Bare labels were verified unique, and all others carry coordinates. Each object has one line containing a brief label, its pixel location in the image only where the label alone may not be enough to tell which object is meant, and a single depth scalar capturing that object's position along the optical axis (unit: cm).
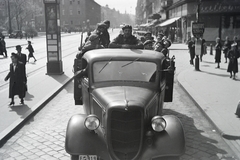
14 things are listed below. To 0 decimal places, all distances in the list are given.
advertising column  1527
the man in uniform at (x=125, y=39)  794
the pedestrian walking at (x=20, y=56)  995
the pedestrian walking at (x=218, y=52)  1784
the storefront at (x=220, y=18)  3183
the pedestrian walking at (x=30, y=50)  2098
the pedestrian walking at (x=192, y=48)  1945
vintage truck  475
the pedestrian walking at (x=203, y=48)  2217
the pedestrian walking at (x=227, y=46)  1948
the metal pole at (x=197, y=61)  1690
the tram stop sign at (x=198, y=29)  1658
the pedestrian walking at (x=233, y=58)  1391
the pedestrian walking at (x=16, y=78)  931
